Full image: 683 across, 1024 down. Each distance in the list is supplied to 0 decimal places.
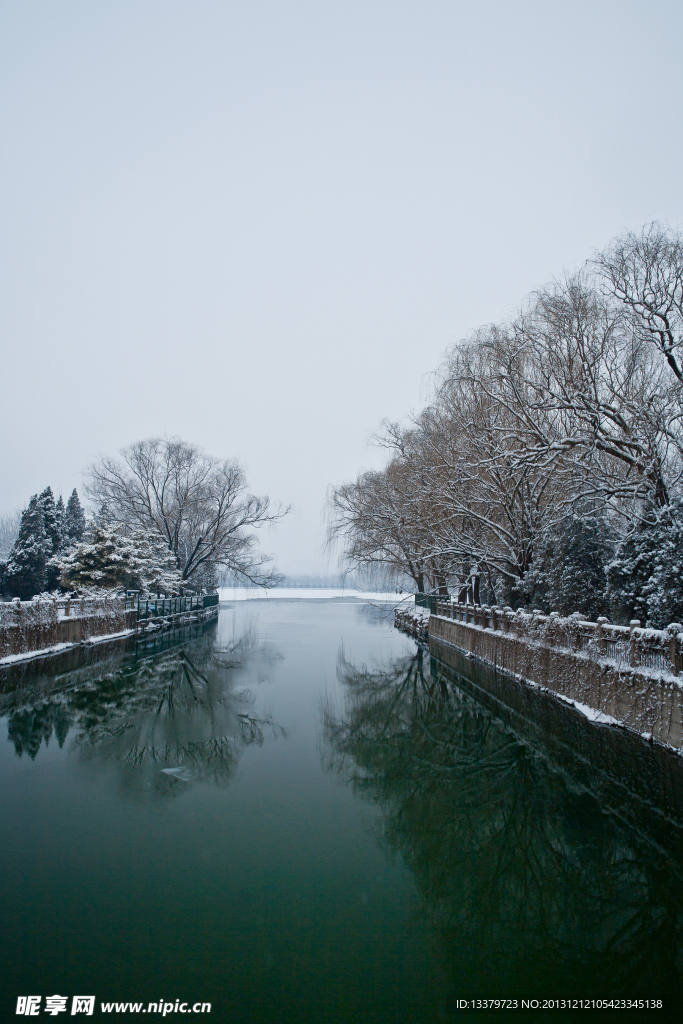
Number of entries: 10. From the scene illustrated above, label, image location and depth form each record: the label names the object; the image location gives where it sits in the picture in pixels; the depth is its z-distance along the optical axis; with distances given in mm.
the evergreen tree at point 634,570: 11633
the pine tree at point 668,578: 10008
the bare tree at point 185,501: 37094
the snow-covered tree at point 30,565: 41031
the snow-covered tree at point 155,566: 28572
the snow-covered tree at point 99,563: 25266
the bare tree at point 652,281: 12586
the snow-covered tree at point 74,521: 48200
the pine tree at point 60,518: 44938
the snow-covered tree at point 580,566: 13914
